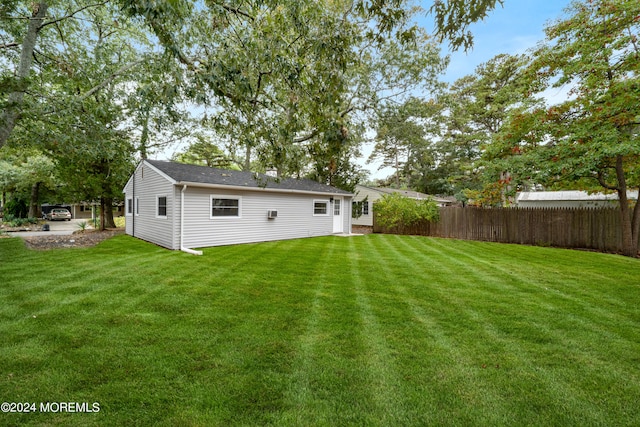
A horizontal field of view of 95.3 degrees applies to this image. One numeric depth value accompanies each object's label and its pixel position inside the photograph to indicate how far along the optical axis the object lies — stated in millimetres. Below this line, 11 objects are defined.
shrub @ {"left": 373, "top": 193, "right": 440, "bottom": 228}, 13898
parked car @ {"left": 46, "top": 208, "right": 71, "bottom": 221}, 25255
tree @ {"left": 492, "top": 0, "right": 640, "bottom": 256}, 7953
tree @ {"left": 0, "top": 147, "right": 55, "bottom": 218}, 19283
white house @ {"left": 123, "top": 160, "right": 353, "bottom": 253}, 9188
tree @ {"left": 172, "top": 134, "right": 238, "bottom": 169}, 20773
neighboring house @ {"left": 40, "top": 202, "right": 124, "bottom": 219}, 31222
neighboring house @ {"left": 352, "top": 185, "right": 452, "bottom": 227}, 20828
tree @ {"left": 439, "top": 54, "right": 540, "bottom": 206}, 16609
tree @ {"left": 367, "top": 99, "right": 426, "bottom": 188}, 15141
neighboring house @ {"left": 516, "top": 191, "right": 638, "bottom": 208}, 16781
